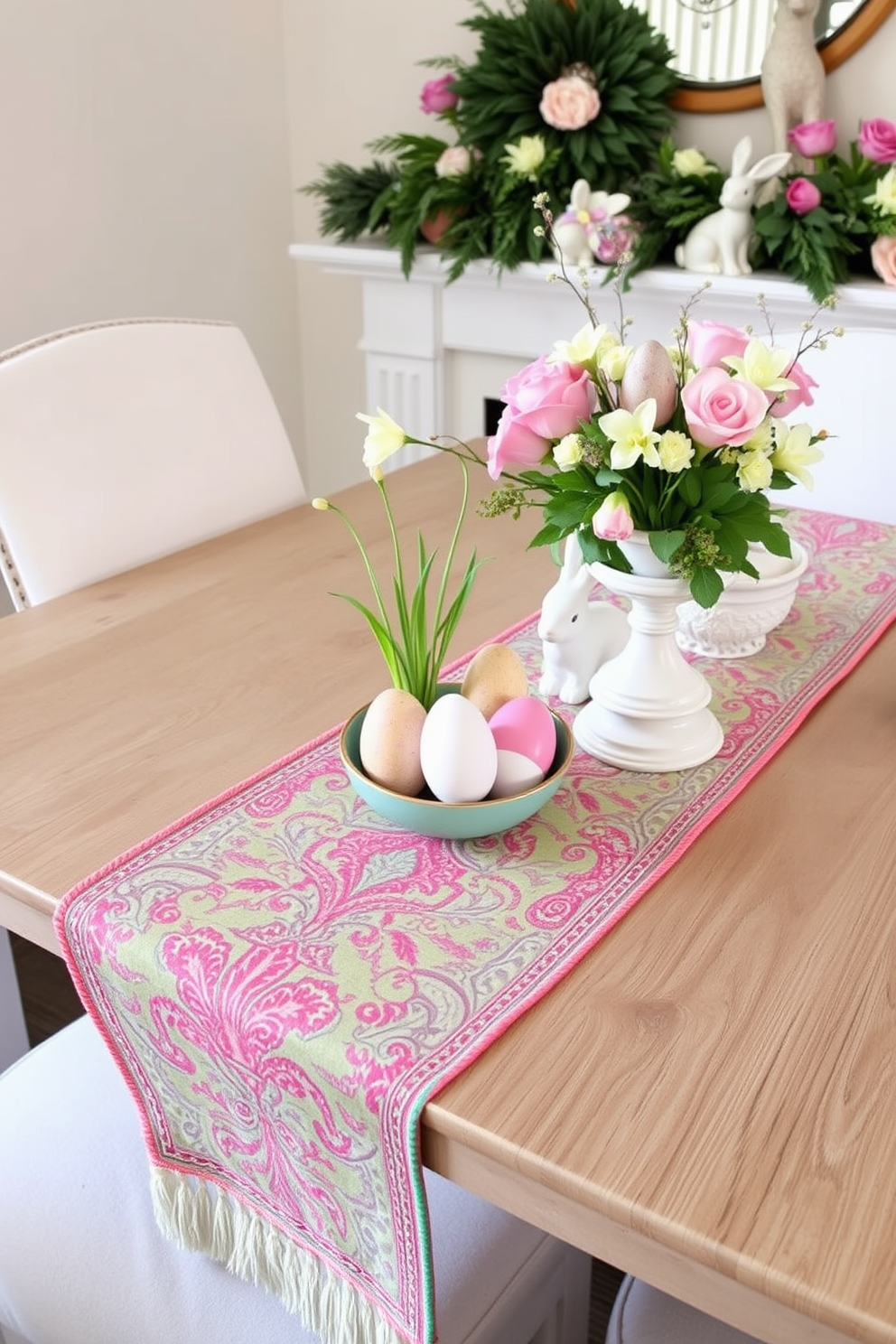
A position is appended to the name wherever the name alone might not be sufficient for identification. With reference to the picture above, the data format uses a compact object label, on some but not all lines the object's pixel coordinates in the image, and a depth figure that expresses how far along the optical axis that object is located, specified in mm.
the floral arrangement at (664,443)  887
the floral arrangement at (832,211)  2078
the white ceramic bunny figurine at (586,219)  2283
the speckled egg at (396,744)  914
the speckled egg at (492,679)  973
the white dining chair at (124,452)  1443
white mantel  2277
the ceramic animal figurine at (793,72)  2164
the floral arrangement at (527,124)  2326
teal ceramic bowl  892
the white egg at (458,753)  883
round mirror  2211
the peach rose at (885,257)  2064
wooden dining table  630
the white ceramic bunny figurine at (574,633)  1059
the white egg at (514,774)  914
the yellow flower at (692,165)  2281
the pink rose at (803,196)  2109
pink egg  928
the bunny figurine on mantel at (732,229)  2123
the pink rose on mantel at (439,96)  2492
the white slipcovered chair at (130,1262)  899
